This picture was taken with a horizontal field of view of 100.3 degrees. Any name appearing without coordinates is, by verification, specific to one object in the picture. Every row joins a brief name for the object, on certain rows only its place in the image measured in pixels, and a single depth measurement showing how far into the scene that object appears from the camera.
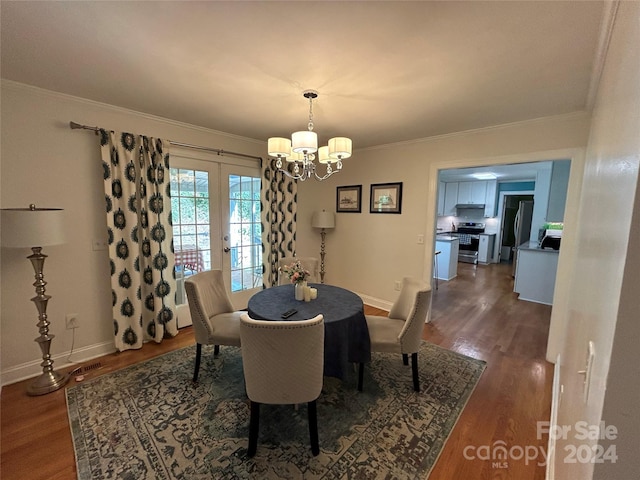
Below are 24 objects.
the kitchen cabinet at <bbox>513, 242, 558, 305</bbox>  4.40
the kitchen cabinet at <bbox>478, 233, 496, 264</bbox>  7.35
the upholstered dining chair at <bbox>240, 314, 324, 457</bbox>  1.50
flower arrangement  2.38
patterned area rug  1.57
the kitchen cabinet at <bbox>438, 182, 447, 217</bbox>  8.28
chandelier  1.95
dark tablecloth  1.92
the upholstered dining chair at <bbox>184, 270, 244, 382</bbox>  2.23
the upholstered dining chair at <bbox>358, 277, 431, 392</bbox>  2.12
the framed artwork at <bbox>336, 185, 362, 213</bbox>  4.30
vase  2.37
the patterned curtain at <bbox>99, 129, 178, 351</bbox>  2.62
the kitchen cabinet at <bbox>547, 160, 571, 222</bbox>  4.93
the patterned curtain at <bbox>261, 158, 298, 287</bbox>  3.86
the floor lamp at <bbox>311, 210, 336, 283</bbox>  4.34
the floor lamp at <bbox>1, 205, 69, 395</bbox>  1.95
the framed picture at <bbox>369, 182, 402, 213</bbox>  3.82
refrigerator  6.04
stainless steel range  7.55
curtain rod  2.41
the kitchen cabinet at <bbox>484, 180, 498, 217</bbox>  7.37
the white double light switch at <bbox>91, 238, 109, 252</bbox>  2.64
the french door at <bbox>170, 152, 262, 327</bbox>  3.23
